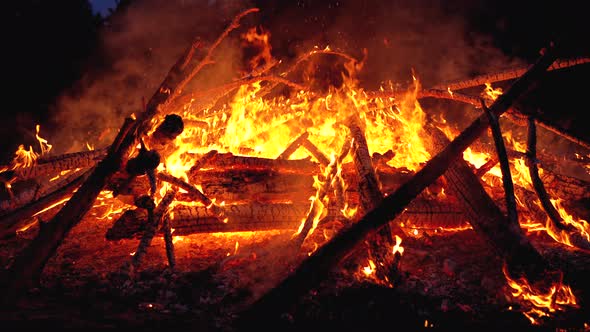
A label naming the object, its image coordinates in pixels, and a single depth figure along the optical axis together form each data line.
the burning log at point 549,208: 3.89
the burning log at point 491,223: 3.06
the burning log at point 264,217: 4.12
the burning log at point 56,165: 4.36
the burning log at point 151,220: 3.52
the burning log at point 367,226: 2.32
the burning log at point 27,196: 4.28
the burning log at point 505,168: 3.08
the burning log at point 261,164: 4.56
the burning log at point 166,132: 3.98
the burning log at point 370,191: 3.36
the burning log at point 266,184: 4.59
